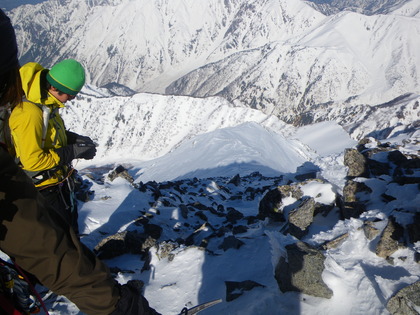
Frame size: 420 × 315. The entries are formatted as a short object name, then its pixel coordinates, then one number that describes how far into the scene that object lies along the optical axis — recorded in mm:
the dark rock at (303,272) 4763
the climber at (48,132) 3936
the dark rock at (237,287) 5105
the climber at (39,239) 1732
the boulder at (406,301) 4097
